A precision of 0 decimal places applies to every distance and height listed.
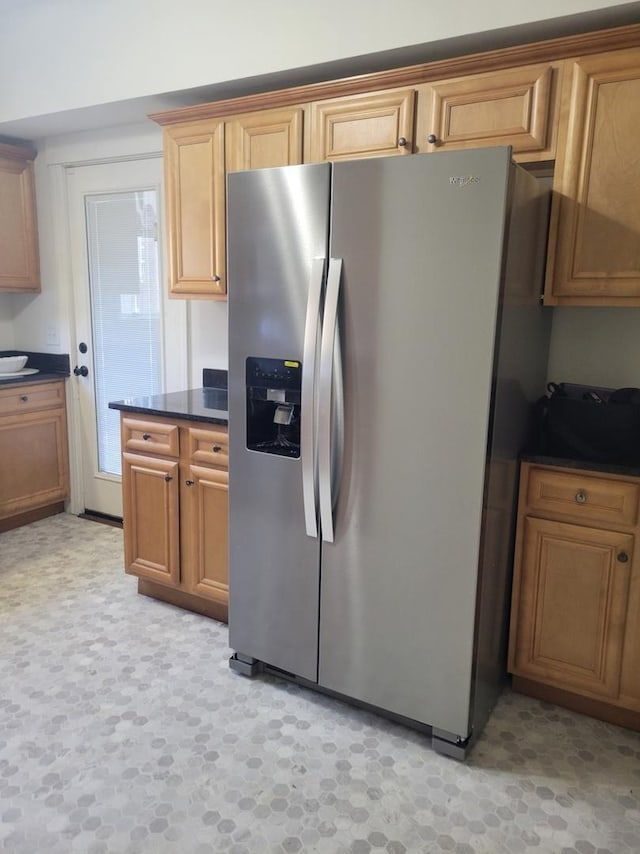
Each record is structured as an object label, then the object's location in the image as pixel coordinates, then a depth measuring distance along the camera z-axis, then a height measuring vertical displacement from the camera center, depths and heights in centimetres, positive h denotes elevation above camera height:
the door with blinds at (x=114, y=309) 352 +3
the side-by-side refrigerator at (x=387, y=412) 179 -29
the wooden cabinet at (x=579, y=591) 205 -90
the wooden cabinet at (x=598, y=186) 198 +45
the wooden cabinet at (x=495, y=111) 207 +72
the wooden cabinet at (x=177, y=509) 266 -86
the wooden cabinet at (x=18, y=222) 375 +54
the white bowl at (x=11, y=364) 380 -32
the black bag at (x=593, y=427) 208 -35
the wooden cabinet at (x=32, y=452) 371 -87
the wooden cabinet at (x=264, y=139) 256 +74
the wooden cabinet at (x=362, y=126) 230 +74
